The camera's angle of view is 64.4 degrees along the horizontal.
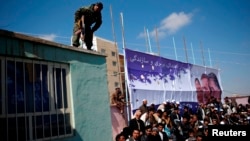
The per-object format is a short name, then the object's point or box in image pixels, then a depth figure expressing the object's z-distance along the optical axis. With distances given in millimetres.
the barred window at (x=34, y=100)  3311
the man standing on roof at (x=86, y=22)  5123
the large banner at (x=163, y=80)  7100
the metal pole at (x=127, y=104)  6454
